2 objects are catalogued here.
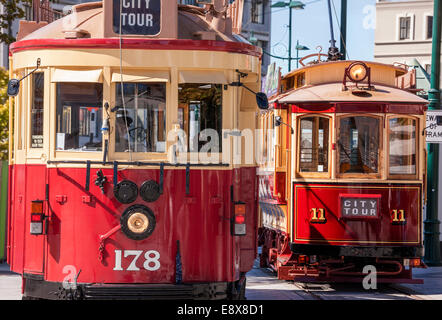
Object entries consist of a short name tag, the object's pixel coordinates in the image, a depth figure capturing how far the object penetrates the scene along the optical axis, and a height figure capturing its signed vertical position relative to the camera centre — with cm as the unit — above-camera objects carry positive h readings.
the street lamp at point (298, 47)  3781 +456
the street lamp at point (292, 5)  2988 +518
